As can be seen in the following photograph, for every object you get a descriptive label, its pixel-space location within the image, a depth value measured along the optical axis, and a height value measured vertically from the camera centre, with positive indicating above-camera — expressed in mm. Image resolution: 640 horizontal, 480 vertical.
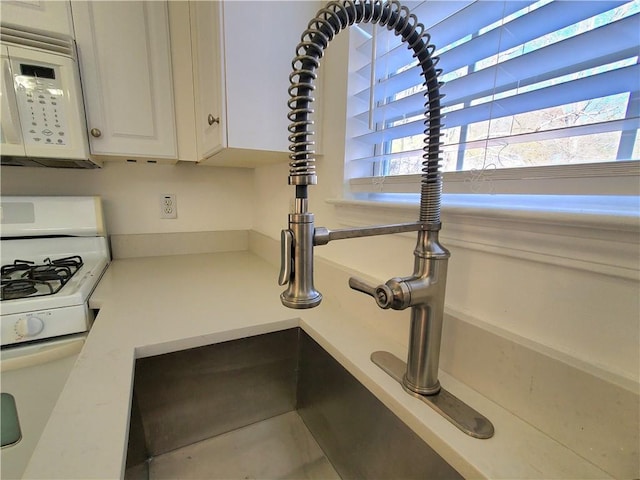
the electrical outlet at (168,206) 1478 -88
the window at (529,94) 374 +160
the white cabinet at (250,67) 774 +352
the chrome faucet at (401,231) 354 -58
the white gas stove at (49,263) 751 -285
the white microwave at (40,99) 929 +297
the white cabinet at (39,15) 932 +577
